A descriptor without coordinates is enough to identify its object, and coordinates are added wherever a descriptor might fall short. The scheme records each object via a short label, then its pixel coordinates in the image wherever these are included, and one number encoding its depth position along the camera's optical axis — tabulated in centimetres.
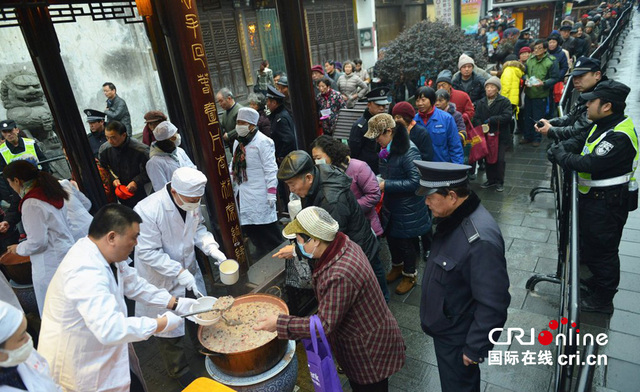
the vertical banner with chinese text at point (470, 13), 2062
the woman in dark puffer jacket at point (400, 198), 442
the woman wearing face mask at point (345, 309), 254
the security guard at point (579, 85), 469
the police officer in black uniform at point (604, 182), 375
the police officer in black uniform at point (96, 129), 636
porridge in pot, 299
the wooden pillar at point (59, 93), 463
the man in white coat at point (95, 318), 244
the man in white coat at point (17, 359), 171
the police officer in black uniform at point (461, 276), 247
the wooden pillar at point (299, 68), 546
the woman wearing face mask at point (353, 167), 416
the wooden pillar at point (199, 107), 414
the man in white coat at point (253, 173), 519
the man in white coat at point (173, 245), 346
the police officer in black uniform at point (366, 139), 560
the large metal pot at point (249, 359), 285
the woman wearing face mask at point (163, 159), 505
